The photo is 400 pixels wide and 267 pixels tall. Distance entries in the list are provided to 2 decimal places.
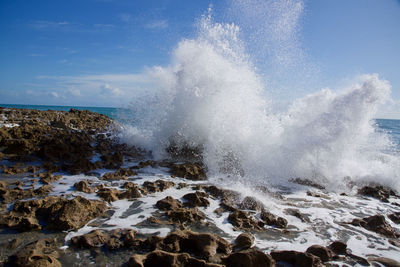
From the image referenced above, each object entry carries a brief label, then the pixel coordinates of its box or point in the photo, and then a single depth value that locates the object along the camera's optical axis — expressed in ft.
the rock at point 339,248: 8.49
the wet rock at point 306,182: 17.60
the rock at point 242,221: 9.83
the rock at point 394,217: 12.78
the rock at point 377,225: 10.68
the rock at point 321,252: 7.82
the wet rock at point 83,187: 11.87
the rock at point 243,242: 8.14
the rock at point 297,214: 11.36
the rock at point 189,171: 15.70
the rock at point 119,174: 14.40
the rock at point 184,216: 9.84
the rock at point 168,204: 10.77
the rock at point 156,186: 12.87
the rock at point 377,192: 16.81
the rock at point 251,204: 11.63
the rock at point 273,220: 10.26
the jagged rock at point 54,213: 8.33
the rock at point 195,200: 11.45
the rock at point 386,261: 8.04
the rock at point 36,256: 6.37
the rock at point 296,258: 7.27
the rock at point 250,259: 6.89
